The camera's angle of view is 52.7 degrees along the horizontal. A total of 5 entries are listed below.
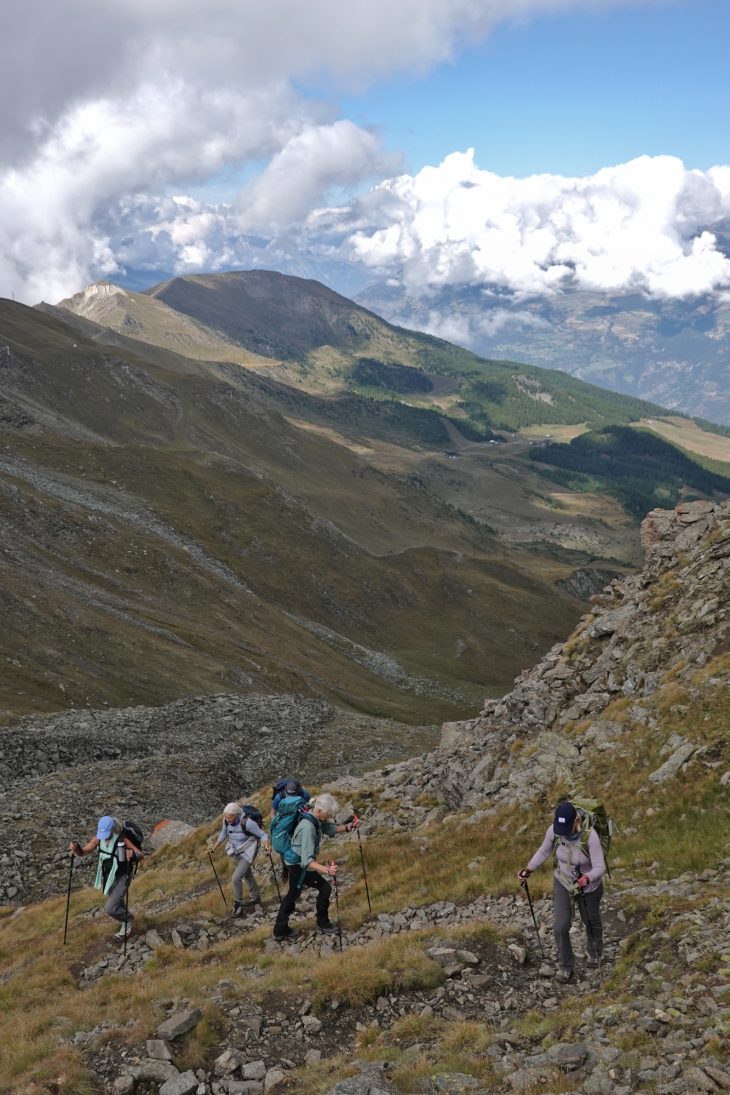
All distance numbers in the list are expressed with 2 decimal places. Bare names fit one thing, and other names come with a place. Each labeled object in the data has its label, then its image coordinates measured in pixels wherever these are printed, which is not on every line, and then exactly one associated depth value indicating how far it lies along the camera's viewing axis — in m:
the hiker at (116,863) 21.05
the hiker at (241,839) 22.03
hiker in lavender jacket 15.29
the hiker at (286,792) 18.81
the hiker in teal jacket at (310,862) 17.91
